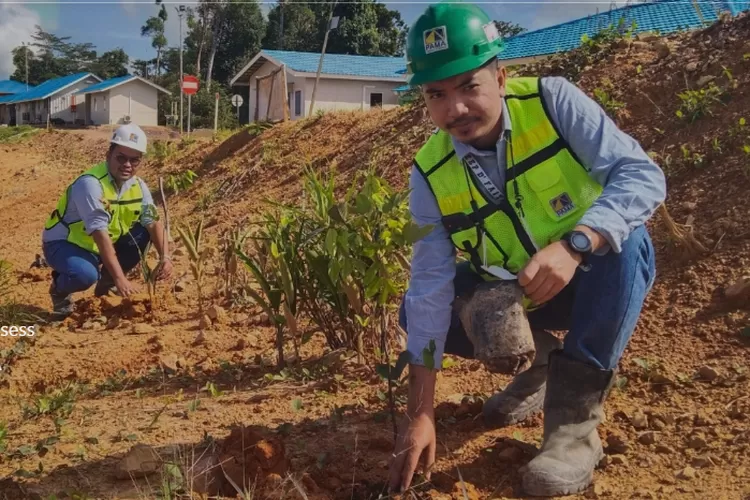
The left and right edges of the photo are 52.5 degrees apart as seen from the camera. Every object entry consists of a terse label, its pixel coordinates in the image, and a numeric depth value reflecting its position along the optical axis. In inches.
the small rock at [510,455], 81.9
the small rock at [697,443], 80.5
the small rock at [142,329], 153.2
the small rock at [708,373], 94.4
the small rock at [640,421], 87.2
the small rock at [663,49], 207.2
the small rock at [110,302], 172.6
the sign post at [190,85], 703.6
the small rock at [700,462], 77.1
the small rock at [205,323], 151.3
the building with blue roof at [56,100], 1728.6
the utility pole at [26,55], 2401.6
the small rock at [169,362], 127.3
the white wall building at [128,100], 1560.0
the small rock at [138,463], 81.9
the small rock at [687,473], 74.8
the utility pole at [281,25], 1588.0
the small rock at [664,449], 81.0
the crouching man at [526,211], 72.4
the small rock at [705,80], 176.7
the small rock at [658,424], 86.4
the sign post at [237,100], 907.7
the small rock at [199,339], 142.6
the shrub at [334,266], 98.3
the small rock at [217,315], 154.4
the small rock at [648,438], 83.4
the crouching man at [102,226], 177.6
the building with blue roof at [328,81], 1035.9
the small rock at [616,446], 82.4
